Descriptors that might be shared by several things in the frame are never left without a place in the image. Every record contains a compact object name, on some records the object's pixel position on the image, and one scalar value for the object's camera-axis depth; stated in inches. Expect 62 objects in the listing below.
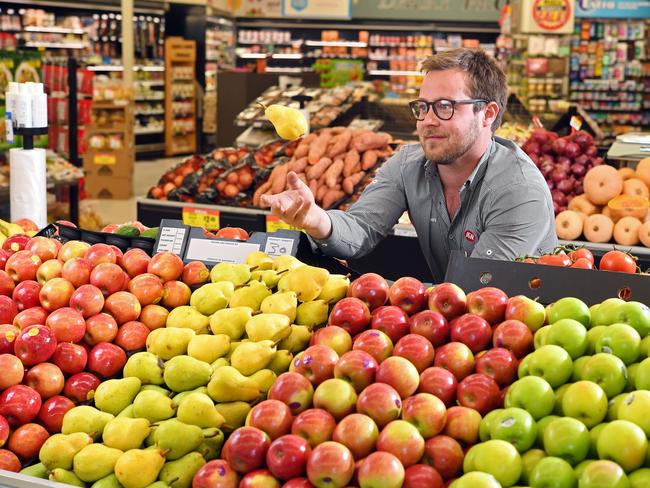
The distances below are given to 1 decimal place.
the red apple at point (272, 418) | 65.6
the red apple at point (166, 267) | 94.0
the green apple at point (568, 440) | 59.9
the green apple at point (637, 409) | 60.3
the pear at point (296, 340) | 79.6
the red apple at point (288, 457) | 61.8
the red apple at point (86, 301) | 87.8
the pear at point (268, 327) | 77.7
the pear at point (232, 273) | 91.3
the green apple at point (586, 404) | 62.4
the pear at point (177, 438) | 68.5
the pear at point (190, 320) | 85.4
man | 116.0
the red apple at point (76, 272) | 92.3
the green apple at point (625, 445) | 58.4
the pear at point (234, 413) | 71.6
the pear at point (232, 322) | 81.6
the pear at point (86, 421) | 73.5
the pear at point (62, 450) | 70.8
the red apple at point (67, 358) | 82.7
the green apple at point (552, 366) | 66.6
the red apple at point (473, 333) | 74.0
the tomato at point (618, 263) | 94.0
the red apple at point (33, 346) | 80.6
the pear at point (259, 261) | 93.6
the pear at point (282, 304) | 81.3
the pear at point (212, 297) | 87.2
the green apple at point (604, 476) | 56.3
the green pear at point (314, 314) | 82.1
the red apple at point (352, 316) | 77.8
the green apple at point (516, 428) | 61.7
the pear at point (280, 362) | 77.0
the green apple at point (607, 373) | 64.9
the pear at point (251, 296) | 85.0
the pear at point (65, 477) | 69.2
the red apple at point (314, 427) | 64.1
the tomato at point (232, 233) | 111.6
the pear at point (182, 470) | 67.1
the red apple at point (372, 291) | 80.5
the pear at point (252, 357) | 75.3
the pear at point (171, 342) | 81.7
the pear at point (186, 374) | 75.2
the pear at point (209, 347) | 78.7
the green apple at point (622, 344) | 67.5
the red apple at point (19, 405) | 77.0
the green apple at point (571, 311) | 73.0
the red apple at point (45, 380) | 79.8
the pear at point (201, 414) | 70.2
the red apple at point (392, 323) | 76.4
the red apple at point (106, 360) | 83.9
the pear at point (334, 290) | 83.7
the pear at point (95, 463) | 69.1
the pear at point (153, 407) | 72.6
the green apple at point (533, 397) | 64.1
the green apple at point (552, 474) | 58.2
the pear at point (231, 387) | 72.4
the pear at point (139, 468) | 67.0
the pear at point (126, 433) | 70.4
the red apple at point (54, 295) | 89.2
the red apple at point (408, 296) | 79.0
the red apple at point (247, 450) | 63.6
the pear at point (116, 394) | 76.0
